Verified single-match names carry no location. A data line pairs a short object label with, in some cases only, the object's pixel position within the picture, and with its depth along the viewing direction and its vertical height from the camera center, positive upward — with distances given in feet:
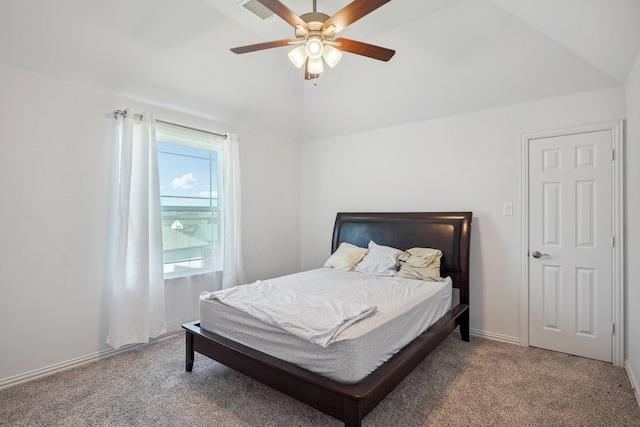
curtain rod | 9.90 +3.08
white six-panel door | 9.36 -1.02
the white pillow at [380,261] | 11.48 -1.86
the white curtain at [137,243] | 9.67 -0.98
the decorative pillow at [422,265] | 10.77 -1.88
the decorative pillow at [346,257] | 12.57 -1.86
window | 11.49 +0.43
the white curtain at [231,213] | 12.84 -0.06
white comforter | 6.31 -2.28
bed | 5.77 -3.16
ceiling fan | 6.22 +3.88
